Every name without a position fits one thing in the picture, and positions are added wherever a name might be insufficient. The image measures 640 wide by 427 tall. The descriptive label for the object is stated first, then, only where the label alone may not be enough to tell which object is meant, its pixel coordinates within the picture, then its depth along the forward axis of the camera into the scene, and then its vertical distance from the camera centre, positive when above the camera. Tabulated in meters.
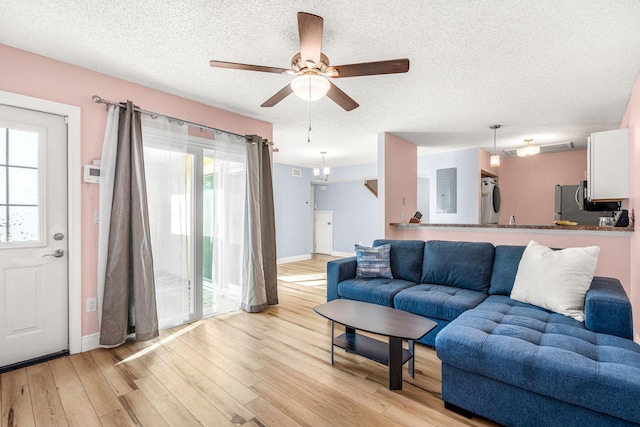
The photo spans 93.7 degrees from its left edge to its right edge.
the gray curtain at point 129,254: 2.68 -0.37
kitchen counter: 3.12 -0.21
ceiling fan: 1.83 +0.96
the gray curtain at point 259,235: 3.74 -0.27
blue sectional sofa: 1.42 -0.77
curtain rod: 2.69 +1.00
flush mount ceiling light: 4.76 +0.99
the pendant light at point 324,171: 6.11 +0.86
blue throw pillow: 3.45 -0.57
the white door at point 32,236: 2.34 -0.17
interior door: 8.51 -0.54
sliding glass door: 3.04 -0.09
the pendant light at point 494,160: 4.73 +0.82
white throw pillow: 2.17 -0.52
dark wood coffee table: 2.06 -0.80
